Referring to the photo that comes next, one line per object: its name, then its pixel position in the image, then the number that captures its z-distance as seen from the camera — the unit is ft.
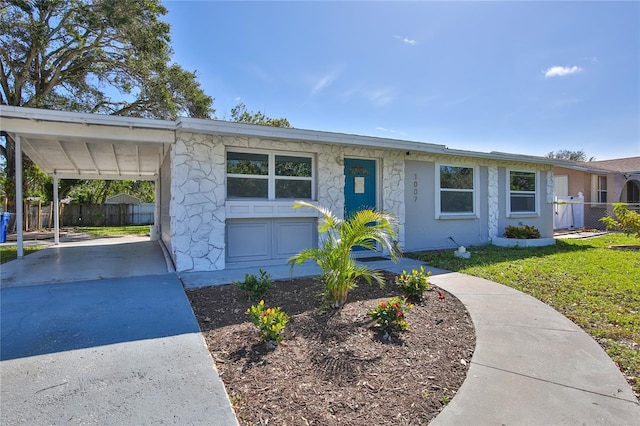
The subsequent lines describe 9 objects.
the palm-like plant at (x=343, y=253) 13.94
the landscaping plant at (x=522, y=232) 34.42
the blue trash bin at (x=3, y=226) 40.91
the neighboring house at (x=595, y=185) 58.39
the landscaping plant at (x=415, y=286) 15.46
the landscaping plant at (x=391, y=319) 11.69
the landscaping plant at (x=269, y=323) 10.55
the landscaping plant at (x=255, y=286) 15.44
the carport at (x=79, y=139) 19.74
